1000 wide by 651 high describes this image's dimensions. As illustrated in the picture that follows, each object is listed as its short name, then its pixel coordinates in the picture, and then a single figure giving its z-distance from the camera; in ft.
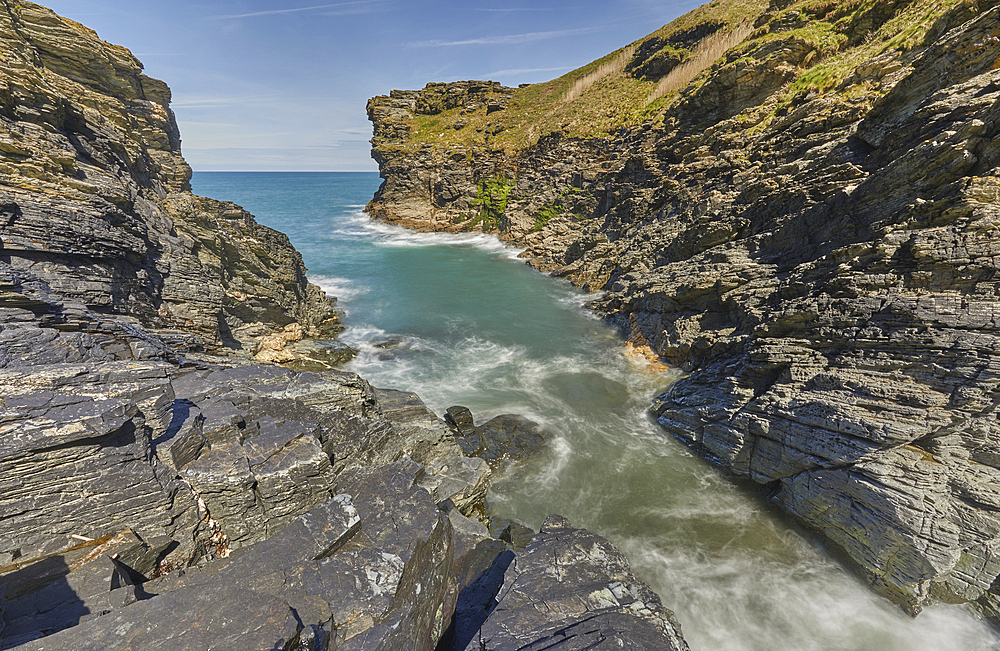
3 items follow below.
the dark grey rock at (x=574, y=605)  19.06
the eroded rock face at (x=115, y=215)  45.80
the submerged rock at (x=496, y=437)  53.11
